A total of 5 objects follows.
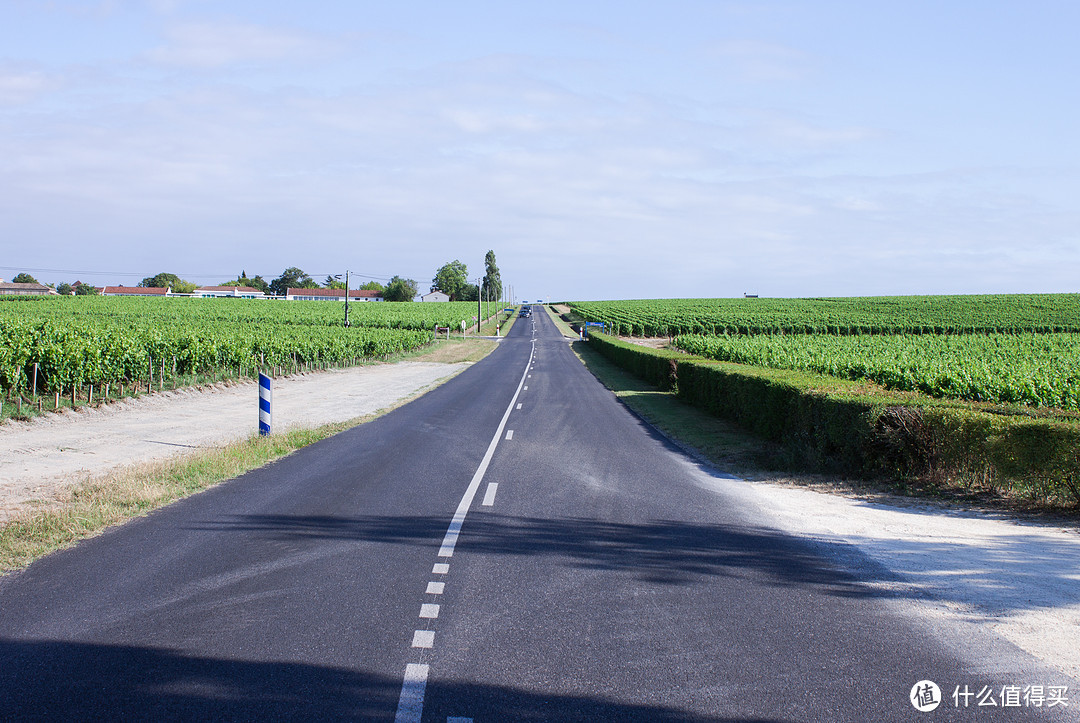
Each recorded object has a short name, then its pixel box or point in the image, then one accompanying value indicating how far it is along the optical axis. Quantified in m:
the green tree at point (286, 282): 196.12
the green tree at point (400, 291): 170.50
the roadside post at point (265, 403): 15.41
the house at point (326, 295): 182.12
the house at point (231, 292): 172.75
